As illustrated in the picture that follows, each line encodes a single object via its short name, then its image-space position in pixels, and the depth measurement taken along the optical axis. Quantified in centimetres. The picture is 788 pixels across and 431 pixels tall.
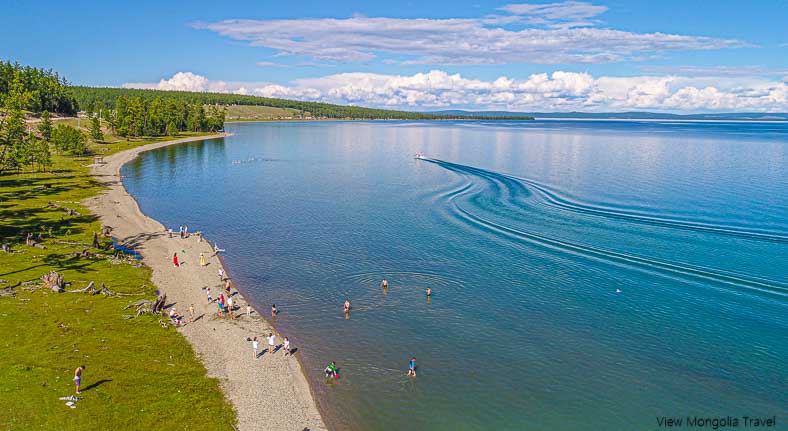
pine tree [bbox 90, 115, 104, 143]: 18862
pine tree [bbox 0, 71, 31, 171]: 7800
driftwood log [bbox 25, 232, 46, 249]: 6262
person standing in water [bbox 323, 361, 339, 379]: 3934
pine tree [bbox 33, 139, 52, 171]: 12119
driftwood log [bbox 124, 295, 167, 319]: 4753
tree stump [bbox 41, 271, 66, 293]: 4991
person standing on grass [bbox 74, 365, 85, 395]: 3316
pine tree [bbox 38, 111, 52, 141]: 15425
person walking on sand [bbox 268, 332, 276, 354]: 4276
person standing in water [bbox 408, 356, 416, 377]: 3959
